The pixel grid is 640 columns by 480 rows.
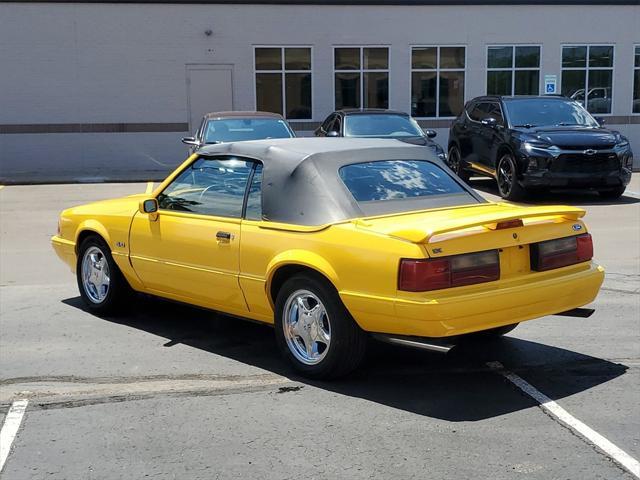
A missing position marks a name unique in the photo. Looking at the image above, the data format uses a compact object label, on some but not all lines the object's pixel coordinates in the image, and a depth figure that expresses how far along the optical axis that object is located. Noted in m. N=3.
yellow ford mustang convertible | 4.64
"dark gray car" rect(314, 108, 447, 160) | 15.40
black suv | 13.41
